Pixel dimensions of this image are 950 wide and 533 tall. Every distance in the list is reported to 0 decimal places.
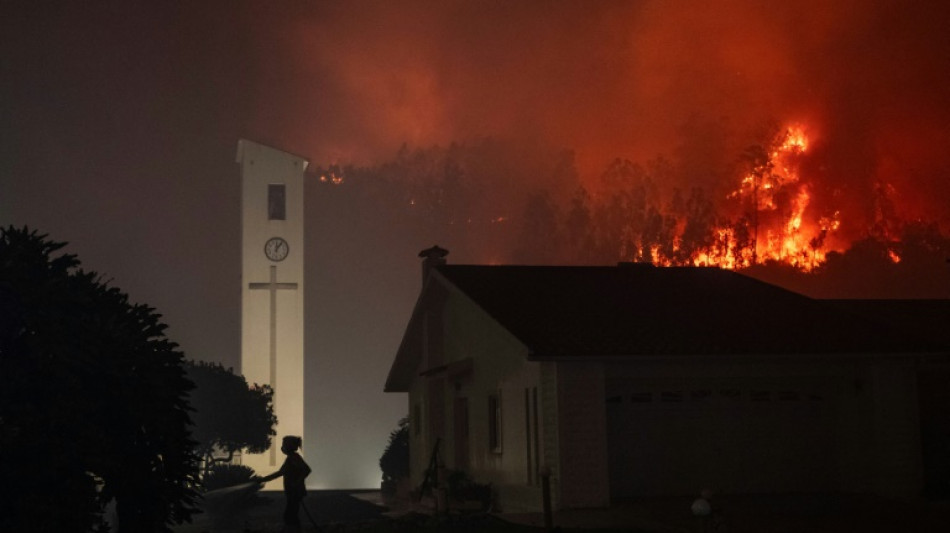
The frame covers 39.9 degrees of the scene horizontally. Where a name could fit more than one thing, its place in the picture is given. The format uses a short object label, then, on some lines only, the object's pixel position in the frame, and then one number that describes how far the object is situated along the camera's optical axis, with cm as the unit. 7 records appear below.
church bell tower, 7162
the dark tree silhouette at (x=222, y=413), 5919
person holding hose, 1942
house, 2430
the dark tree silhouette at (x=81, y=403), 1550
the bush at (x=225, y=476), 4672
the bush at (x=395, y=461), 4572
